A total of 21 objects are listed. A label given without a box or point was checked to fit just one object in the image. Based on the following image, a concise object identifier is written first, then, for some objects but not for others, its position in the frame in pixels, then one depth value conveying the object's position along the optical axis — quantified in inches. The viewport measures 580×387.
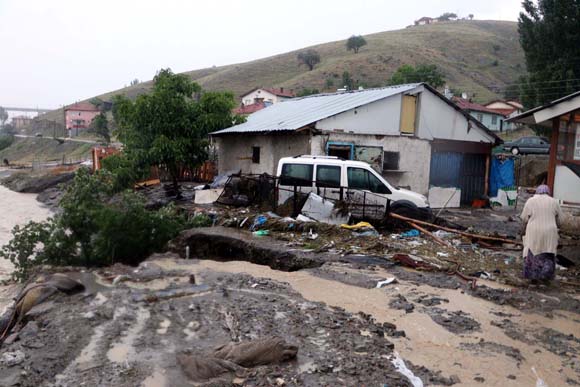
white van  433.4
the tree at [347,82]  2151.3
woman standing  274.2
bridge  5505.4
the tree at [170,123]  652.1
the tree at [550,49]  1056.8
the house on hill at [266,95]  2080.5
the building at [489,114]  1716.3
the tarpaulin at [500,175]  673.6
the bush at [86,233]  337.4
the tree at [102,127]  2022.6
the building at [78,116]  3002.7
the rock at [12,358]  165.3
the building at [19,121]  4623.3
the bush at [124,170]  647.0
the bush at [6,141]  2657.5
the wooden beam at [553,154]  349.4
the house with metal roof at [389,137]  567.8
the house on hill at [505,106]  1881.2
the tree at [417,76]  1622.8
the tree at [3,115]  5397.6
